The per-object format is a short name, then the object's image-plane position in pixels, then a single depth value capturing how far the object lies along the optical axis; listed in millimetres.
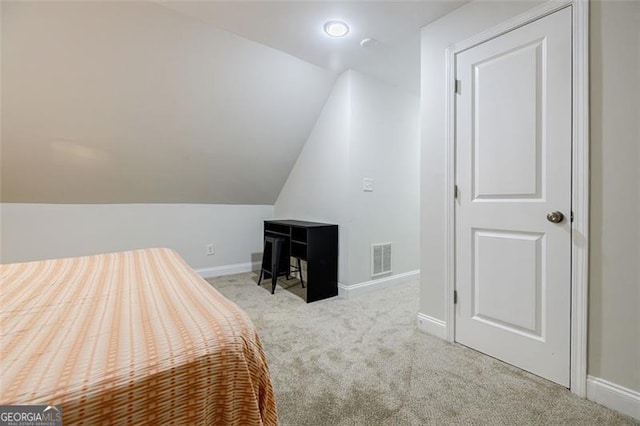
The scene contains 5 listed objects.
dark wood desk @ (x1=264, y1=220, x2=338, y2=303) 2758
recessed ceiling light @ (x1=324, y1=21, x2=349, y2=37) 2102
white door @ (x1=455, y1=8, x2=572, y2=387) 1500
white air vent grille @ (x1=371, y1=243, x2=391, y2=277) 3093
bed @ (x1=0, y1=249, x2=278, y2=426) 528
